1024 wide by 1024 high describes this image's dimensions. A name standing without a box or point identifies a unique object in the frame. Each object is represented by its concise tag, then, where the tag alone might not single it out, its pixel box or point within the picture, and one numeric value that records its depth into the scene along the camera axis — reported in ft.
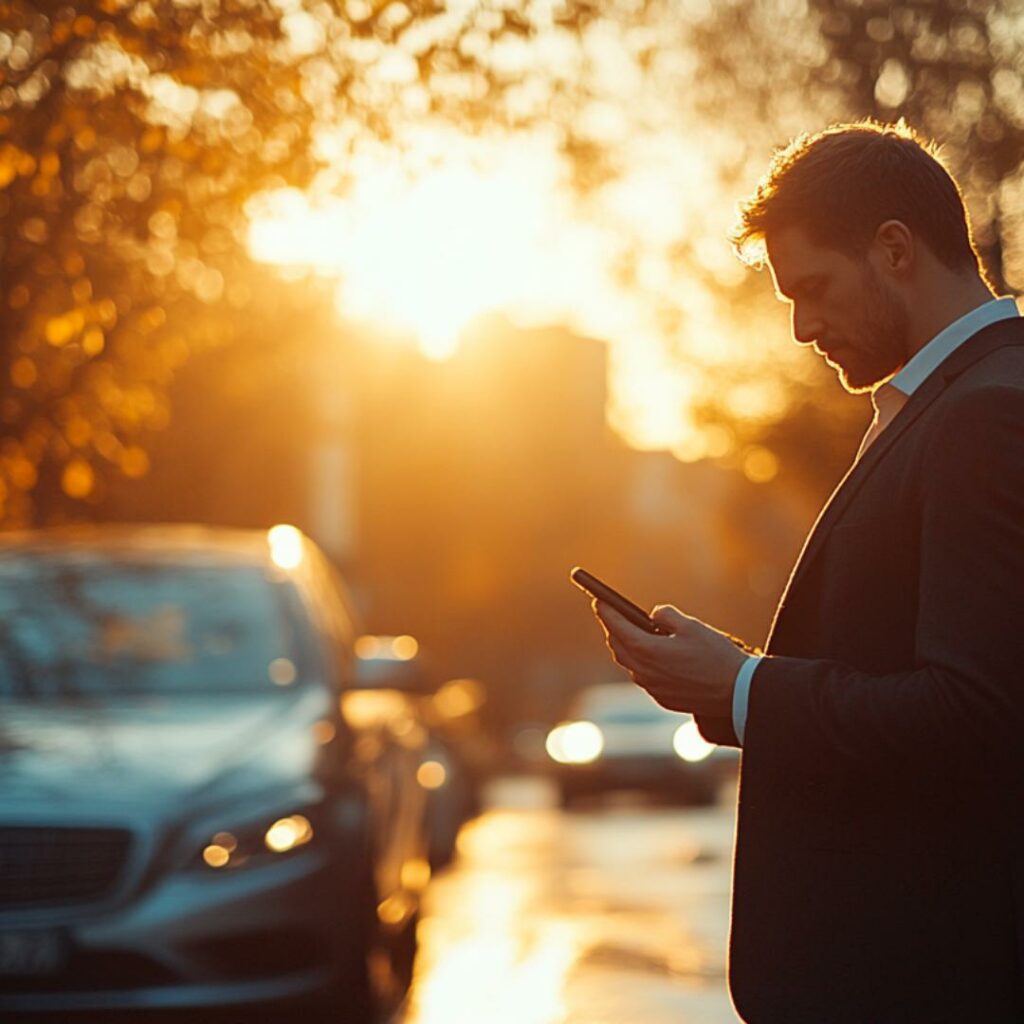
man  9.23
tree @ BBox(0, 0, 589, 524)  32.37
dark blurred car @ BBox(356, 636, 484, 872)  31.42
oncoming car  98.84
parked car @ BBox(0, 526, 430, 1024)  24.97
